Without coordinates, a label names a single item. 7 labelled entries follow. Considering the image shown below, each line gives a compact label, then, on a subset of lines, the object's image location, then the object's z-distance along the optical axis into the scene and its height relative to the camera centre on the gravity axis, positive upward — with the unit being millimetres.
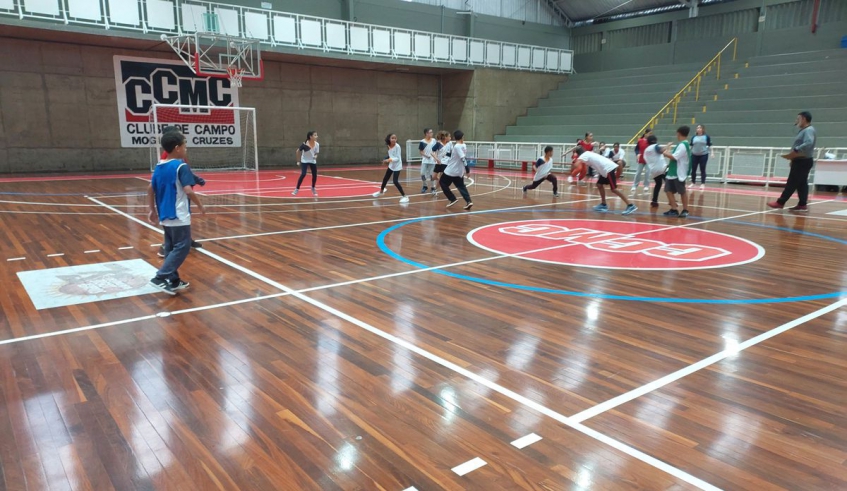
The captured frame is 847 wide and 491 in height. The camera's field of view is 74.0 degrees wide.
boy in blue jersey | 5488 -582
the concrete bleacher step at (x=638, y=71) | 26172 +3531
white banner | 21109 +1712
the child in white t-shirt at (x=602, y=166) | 10469 -405
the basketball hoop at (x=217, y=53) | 18234 +3026
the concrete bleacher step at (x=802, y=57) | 22156 +3552
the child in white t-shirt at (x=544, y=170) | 13500 -651
